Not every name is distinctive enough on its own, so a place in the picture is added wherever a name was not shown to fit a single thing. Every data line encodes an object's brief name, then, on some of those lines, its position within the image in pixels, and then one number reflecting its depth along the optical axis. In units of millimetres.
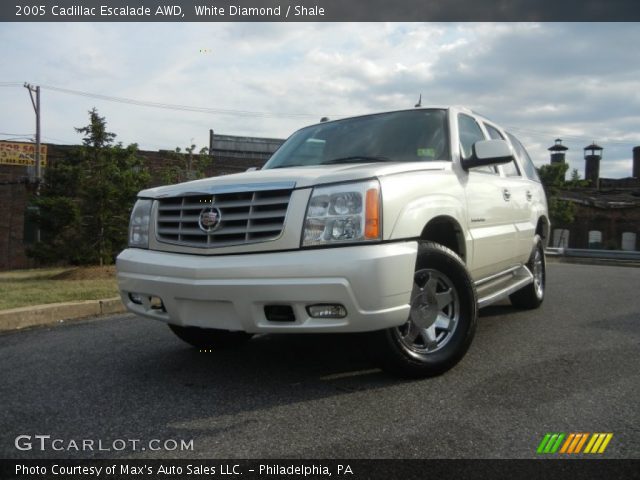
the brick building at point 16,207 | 25406
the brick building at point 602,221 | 30656
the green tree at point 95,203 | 10656
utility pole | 29781
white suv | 2791
